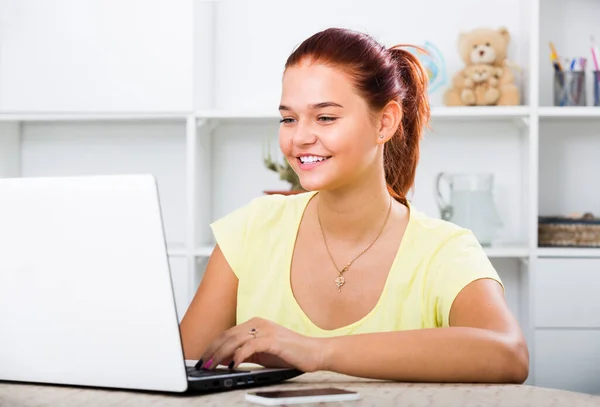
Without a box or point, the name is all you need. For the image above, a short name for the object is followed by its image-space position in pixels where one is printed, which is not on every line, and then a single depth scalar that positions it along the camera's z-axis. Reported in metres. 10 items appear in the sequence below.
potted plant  2.99
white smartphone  0.96
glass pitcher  3.00
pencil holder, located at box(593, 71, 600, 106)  2.98
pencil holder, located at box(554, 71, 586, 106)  2.97
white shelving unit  2.90
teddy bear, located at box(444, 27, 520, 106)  2.97
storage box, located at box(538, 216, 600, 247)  2.93
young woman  1.58
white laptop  1.00
